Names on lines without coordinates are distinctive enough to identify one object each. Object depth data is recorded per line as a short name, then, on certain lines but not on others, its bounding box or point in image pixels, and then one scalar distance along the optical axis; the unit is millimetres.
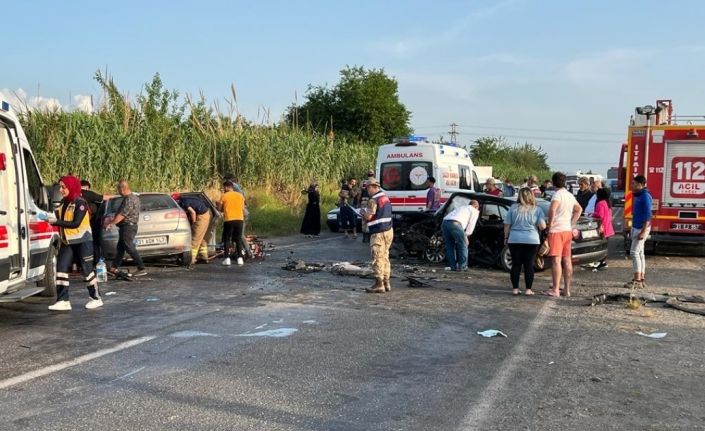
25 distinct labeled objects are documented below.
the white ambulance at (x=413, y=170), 18875
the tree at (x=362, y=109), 50031
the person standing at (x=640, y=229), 10516
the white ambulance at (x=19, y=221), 7258
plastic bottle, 11305
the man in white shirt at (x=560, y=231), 9711
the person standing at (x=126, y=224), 11555
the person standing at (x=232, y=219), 13648
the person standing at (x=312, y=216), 20750
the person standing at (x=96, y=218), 12258
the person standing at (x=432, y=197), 17359
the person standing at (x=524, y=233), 9773
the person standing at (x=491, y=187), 16042
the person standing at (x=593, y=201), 13782
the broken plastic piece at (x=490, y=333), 7268
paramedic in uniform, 8453
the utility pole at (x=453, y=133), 87625
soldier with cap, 9983
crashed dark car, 12125
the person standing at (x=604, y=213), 12757
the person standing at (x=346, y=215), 21125
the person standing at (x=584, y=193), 14892
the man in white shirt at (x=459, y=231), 12234
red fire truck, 14227
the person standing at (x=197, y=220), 13790
